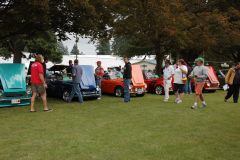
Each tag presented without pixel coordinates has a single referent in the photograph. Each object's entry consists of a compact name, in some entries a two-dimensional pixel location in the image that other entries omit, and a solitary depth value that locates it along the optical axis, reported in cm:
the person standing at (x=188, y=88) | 2138
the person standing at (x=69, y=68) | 1980
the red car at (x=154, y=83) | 2108
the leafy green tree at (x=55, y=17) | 1599
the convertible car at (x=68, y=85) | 1694
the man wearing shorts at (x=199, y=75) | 1335
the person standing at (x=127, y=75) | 1575
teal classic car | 1404
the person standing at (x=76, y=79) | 1541
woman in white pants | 1617
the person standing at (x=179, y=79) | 1541
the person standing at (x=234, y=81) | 1630
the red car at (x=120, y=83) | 1921
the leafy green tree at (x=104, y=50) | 13441
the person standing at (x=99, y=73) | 1876
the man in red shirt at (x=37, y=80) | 1249
